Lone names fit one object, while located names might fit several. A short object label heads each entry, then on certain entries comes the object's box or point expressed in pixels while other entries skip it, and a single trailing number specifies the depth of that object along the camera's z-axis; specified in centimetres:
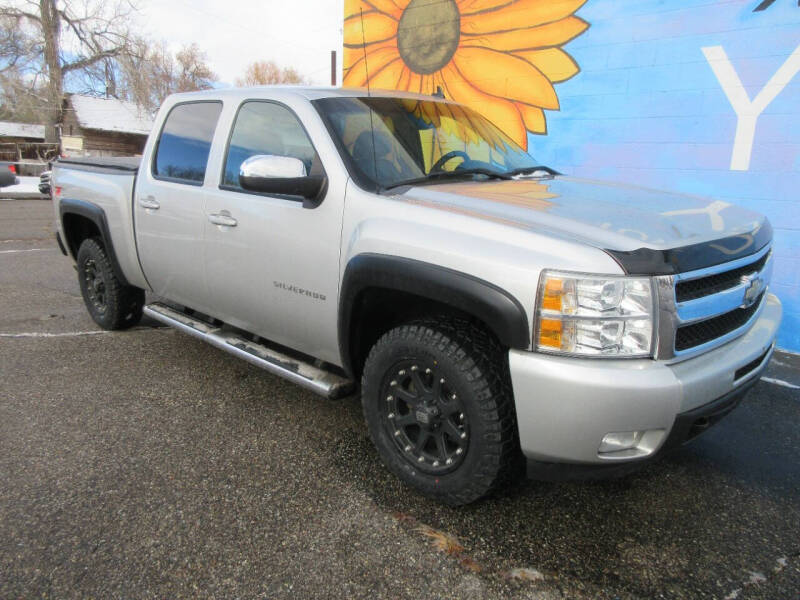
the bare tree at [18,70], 3788
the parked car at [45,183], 1710
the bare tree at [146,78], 3966
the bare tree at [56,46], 3941
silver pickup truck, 197
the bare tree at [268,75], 5981
